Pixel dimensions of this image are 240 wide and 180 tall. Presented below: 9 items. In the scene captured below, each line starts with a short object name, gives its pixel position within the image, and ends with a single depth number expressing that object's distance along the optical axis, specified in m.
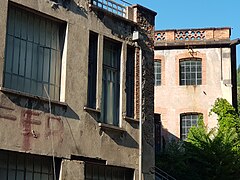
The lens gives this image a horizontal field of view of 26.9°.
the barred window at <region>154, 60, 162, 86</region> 30.44
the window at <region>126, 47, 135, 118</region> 17.69
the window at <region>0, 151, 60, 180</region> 13.58
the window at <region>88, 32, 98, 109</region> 16.34
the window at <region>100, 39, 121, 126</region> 16.88
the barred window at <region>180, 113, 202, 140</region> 29.42
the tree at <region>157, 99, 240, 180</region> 22.78
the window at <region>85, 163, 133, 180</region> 15.94
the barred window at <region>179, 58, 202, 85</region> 29.81
